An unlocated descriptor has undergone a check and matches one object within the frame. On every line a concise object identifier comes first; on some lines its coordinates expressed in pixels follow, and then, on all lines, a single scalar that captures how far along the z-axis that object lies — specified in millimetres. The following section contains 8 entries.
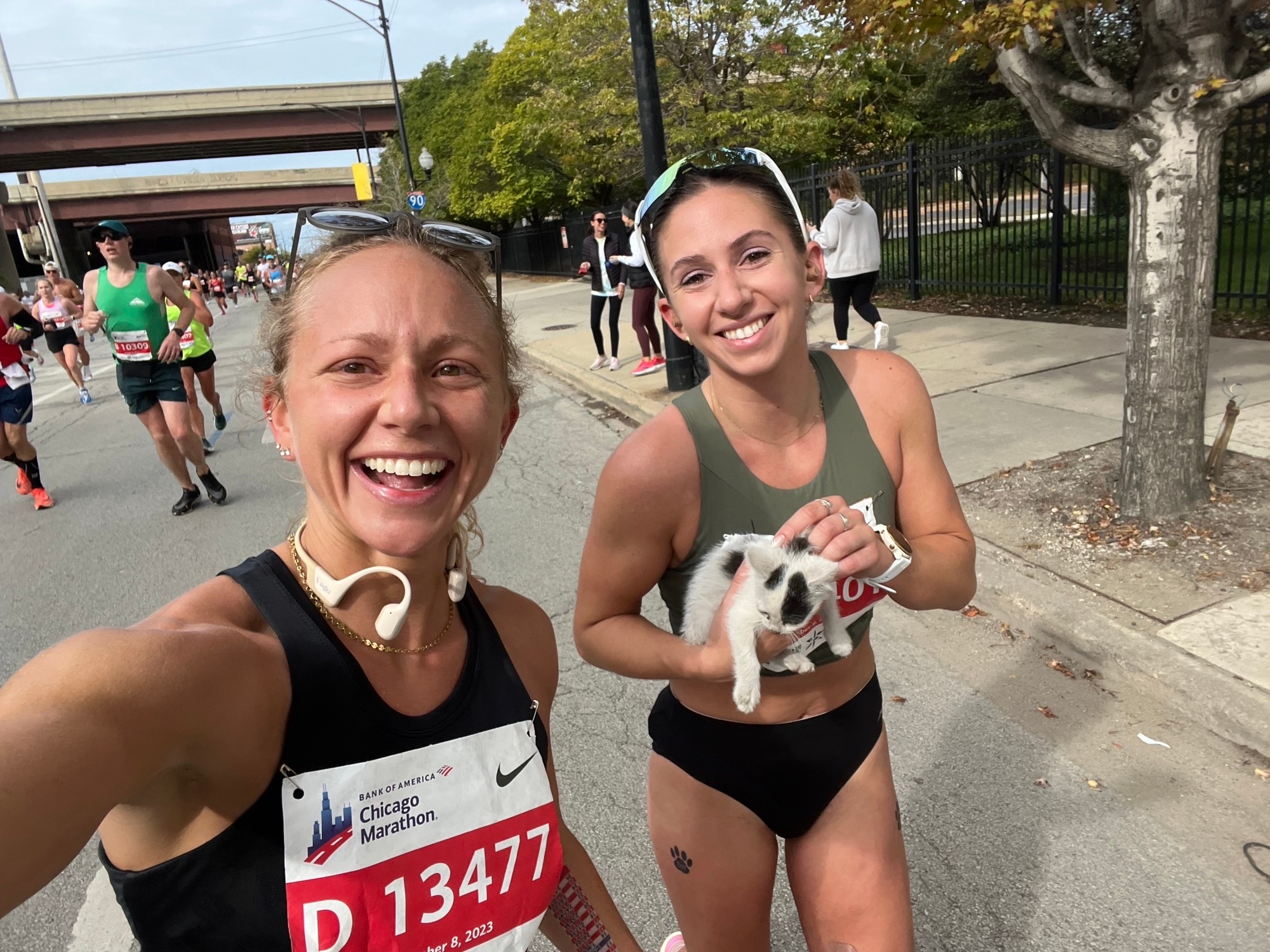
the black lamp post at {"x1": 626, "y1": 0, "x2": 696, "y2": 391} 8031
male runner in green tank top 6898
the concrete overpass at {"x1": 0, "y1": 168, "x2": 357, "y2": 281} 64625
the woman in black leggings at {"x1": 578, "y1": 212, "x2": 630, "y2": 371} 11125
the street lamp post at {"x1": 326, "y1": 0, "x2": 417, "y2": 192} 31469
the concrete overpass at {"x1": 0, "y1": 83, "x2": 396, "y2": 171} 48094
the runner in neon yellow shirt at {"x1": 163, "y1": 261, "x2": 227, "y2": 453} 8625
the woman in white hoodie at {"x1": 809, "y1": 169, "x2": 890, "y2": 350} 9516
